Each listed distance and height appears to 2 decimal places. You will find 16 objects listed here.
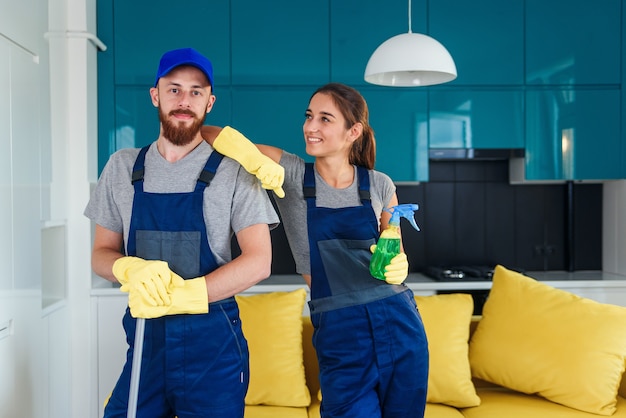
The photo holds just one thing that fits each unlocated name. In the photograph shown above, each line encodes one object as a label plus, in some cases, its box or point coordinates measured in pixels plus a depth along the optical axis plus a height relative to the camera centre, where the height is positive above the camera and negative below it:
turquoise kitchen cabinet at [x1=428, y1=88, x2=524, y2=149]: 4.10 +0.48
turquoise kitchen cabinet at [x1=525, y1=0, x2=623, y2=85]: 4.11 +0.89
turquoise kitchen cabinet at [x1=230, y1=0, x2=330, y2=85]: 4.02 +0.89
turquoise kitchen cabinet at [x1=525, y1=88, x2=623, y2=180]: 4.13 +0.43
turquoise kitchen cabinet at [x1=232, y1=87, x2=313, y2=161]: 4.02 +0.49
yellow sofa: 2.88 -0.62
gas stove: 4.04 -0.39
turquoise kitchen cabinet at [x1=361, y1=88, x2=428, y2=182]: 4.07 +0.42
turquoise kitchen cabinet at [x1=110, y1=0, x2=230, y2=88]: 3.97 +0.92
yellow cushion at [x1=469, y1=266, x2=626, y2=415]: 2.87 -0.57
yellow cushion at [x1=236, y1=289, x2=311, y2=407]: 3.01 -0.60
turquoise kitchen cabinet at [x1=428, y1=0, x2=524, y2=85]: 4.09 +0.93
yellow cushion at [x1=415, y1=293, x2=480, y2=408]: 3.01 -0.60
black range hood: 4.12 +0.29
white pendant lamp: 2.84 +0.58
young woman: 2.20 -0.22
